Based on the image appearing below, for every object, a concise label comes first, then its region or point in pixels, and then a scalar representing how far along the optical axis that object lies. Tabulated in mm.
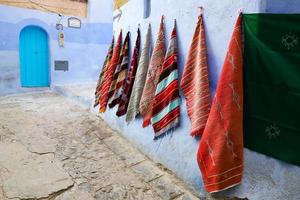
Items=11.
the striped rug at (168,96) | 2756
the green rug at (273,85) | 1791
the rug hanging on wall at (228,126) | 2027
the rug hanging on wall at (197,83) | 2363
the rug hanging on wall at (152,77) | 3004
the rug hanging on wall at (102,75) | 4418
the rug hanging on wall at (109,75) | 4016
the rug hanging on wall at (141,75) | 3289
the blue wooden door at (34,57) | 7305
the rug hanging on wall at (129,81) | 3510
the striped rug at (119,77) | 3781
